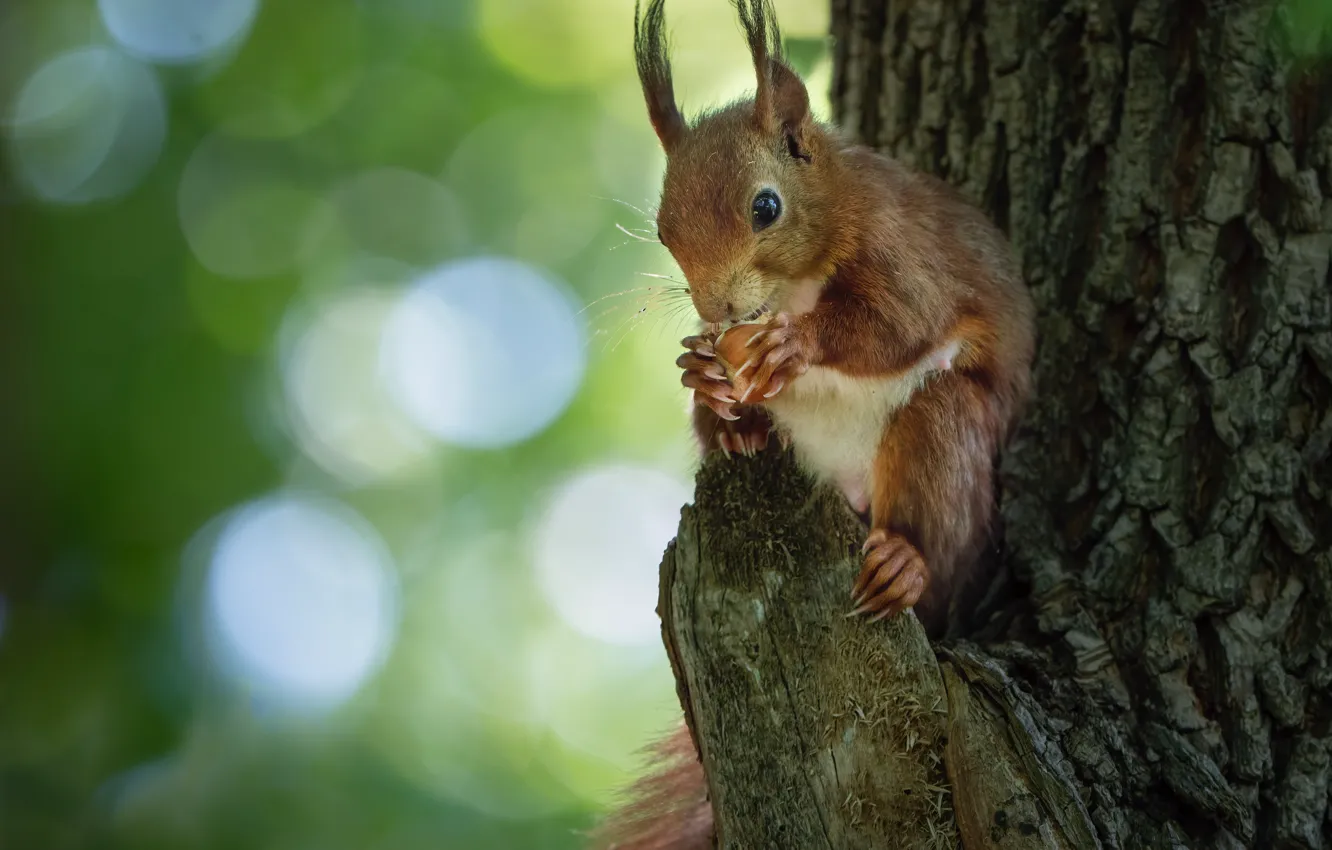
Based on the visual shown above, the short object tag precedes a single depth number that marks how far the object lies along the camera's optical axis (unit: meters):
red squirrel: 3.42
